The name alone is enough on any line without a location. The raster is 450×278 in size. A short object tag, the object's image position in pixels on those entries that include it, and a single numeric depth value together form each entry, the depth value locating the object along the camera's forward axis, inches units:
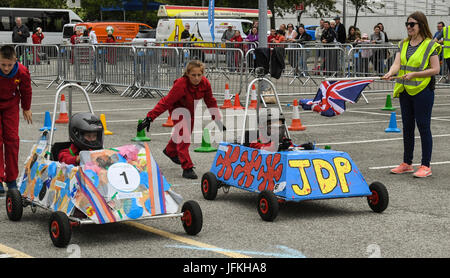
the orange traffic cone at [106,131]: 532.4
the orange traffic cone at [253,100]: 714.2
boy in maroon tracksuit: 337.1
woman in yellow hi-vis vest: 386.6
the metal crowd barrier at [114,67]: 837.2
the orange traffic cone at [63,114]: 628.1
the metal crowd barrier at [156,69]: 788.0
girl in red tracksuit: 379.6
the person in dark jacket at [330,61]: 838.5
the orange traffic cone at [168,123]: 594.7
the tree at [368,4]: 2105.1
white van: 1560.0
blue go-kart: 298.2
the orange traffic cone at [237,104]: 702.5
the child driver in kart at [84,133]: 287.3
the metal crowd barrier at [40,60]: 986.1
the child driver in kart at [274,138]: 326.6
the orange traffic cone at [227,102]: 712.4
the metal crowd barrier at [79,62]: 900.0
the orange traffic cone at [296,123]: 571.8
